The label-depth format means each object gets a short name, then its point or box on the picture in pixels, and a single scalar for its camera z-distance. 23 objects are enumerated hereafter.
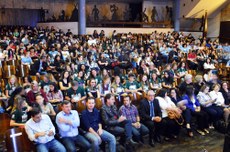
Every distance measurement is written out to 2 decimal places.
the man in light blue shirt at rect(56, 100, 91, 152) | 3.79
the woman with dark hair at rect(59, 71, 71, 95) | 5.98
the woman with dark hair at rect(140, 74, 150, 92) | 6.50
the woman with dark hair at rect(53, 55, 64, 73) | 7.96
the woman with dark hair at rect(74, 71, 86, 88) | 6.27
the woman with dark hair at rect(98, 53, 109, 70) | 9.00
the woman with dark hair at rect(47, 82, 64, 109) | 5.30
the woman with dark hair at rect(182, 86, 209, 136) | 5.15
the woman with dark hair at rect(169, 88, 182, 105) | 5.15
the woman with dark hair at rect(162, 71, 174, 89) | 6.89
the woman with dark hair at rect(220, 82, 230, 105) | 5.66
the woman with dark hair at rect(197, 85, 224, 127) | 5.29
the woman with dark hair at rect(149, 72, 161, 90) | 6.68
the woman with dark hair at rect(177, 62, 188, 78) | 7.69
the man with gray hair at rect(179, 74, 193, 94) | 5.84
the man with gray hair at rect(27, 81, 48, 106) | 4.95
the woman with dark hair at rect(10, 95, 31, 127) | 3.86
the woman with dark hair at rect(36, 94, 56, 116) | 4.19
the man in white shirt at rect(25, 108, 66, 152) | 3.50
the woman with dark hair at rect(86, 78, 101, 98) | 5.77
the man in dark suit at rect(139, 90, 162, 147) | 4.58
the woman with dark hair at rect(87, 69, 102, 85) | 6.44
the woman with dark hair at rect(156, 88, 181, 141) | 4.79
